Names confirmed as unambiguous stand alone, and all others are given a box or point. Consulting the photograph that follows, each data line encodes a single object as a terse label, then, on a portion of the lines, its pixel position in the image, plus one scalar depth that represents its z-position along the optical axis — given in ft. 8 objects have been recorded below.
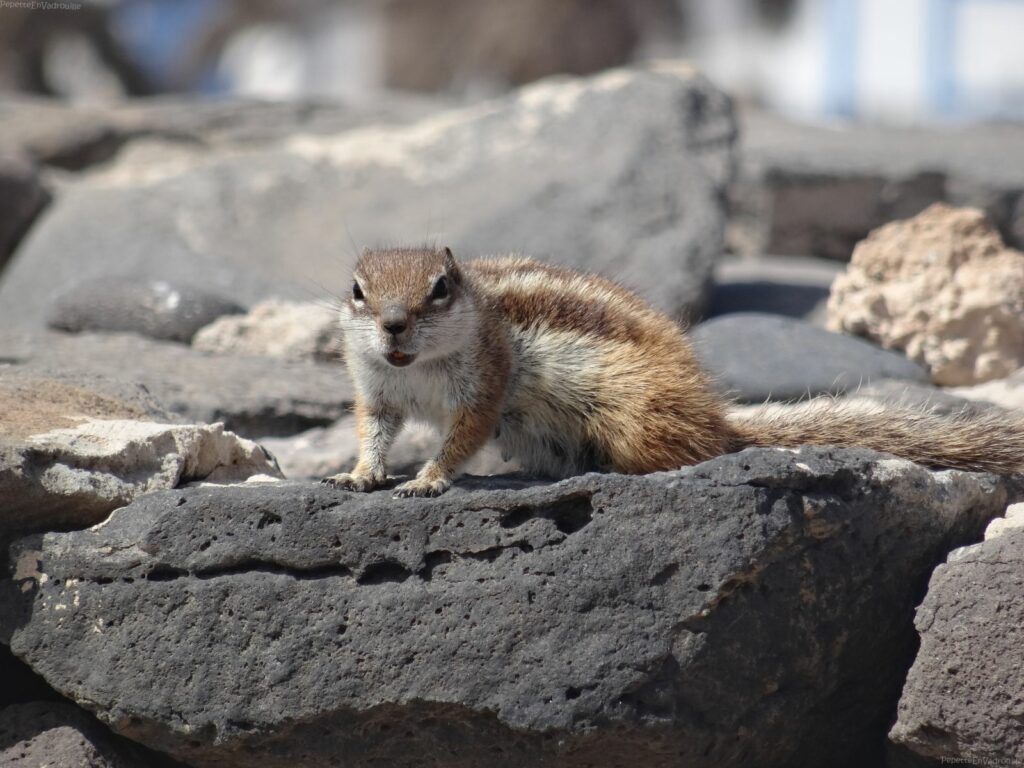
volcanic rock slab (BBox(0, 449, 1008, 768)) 26.07
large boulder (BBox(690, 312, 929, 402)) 41.22
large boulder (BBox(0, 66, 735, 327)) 50.78
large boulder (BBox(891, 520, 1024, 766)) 26.68
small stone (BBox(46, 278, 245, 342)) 47.01
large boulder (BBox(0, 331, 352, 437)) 39.91
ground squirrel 29.86
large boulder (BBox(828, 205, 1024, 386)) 43.09
